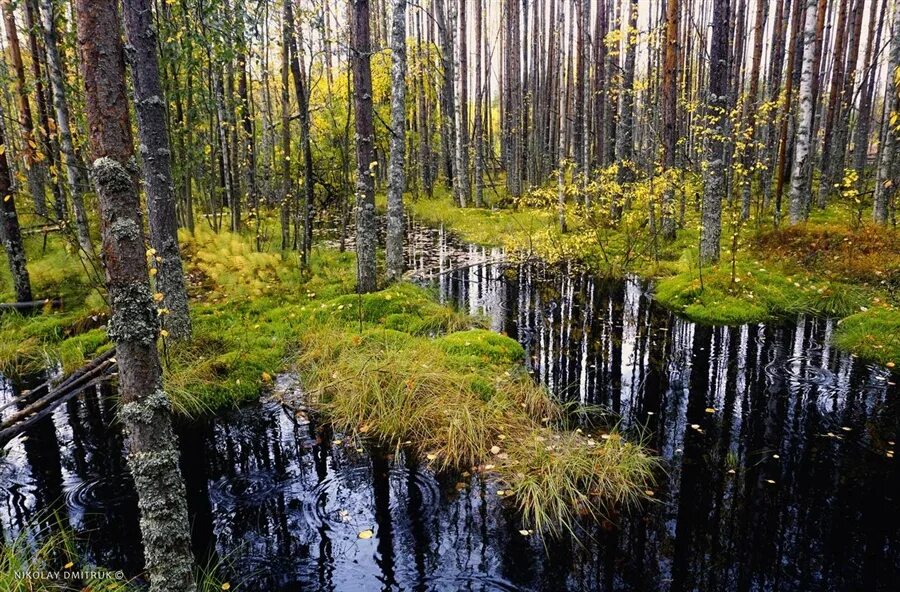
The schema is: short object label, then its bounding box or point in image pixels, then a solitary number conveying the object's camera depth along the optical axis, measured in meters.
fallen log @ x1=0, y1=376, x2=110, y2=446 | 4.46
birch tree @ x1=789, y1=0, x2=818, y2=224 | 12.59
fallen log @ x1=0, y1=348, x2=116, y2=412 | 6.32
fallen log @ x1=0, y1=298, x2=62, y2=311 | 9.13
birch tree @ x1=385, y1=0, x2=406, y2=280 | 10.56
